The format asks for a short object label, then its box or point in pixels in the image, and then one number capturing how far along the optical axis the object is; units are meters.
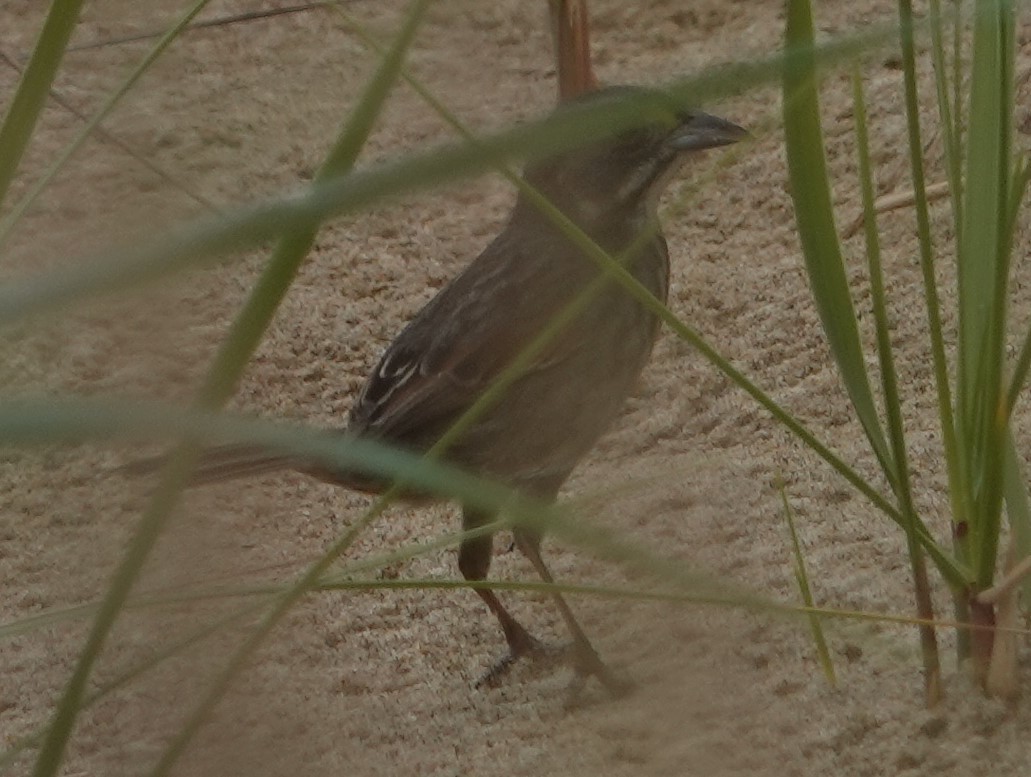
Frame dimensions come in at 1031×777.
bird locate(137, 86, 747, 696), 7.08
